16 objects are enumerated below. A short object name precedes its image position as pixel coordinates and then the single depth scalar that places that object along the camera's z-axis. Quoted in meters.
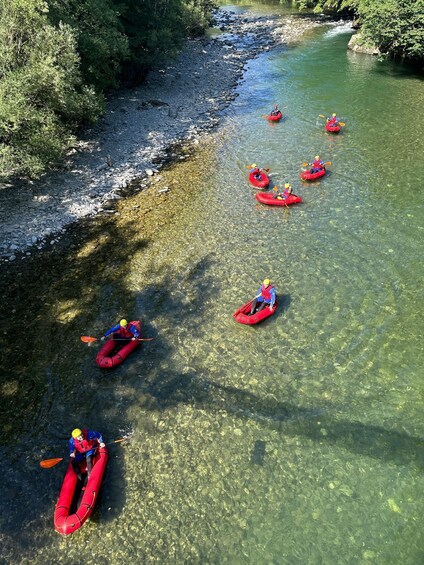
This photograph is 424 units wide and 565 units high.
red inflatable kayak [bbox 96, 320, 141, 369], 12.57
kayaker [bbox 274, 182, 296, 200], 19.78
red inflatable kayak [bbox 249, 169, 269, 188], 21.12
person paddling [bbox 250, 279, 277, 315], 14.04
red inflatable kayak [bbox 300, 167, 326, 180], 21.41
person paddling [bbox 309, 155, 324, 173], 21.67
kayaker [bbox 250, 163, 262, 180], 21.56
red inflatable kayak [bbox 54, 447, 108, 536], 9.03
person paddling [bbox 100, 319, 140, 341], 13.21
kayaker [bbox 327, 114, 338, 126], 26.20
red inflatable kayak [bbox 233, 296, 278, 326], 13.76
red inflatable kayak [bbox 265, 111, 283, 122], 28.20
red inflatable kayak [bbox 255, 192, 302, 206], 19.67
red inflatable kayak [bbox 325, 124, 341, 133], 26.00
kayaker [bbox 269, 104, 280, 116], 28.33
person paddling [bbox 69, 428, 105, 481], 10.08
